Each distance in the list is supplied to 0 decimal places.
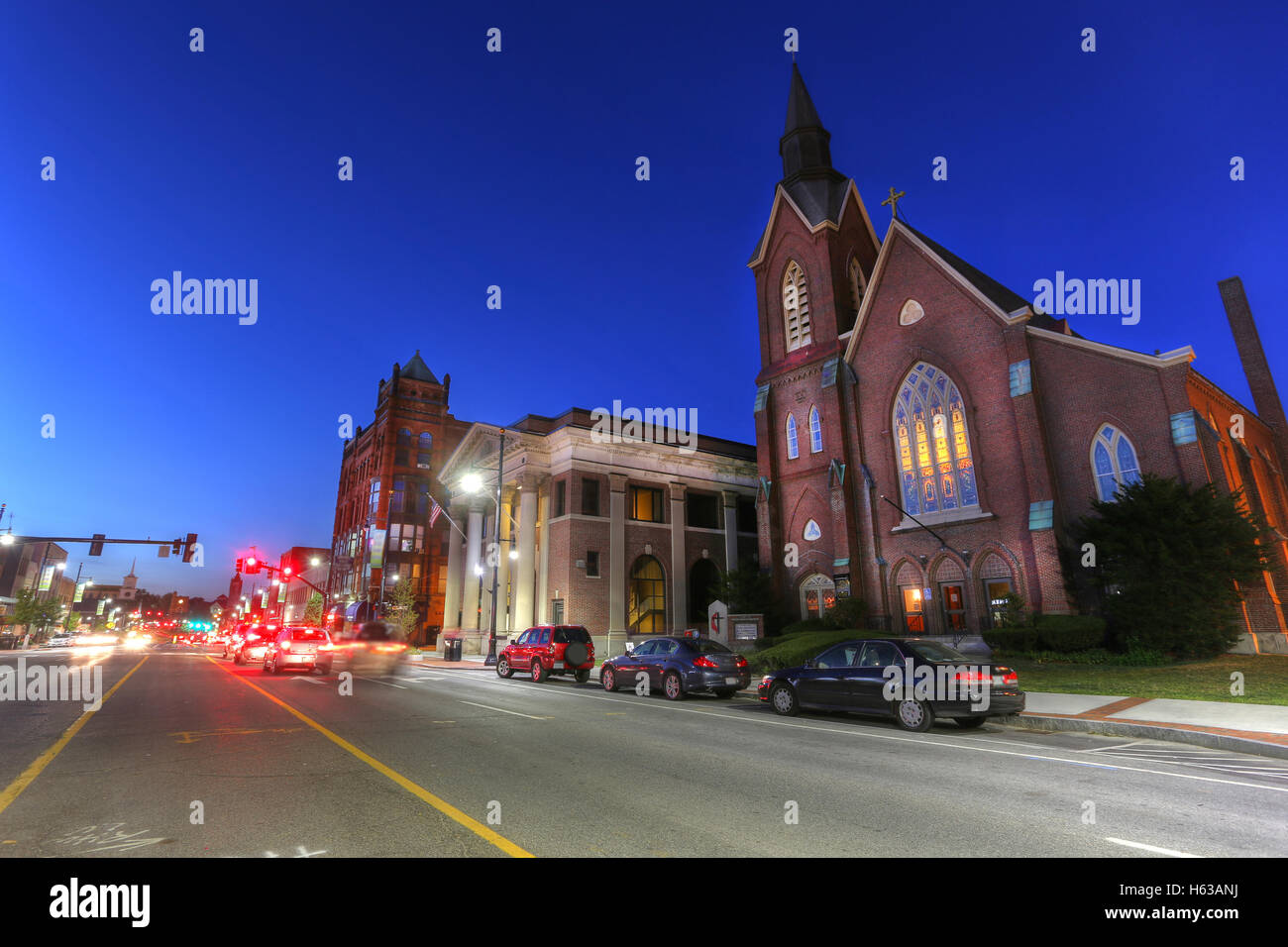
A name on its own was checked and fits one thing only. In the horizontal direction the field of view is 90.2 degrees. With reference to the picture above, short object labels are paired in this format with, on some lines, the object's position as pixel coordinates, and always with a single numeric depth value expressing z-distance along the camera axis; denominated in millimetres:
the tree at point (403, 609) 53750
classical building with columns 36969
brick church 22906
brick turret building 66750
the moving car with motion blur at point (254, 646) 31070
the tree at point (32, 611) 71188
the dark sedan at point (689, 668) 15945
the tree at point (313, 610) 77438
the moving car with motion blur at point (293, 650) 22906
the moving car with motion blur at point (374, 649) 30703
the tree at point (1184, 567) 18609
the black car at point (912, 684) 11156
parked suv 21844
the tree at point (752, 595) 30438
